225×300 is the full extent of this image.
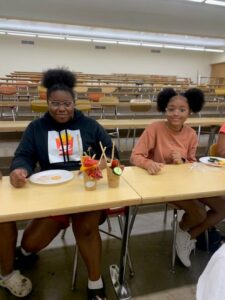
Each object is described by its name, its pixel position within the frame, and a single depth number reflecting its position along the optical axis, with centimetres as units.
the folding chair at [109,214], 149
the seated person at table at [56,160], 129
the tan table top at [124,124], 288
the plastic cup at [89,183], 115
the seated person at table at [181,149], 162
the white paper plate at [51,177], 123
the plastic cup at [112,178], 118
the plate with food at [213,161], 158
